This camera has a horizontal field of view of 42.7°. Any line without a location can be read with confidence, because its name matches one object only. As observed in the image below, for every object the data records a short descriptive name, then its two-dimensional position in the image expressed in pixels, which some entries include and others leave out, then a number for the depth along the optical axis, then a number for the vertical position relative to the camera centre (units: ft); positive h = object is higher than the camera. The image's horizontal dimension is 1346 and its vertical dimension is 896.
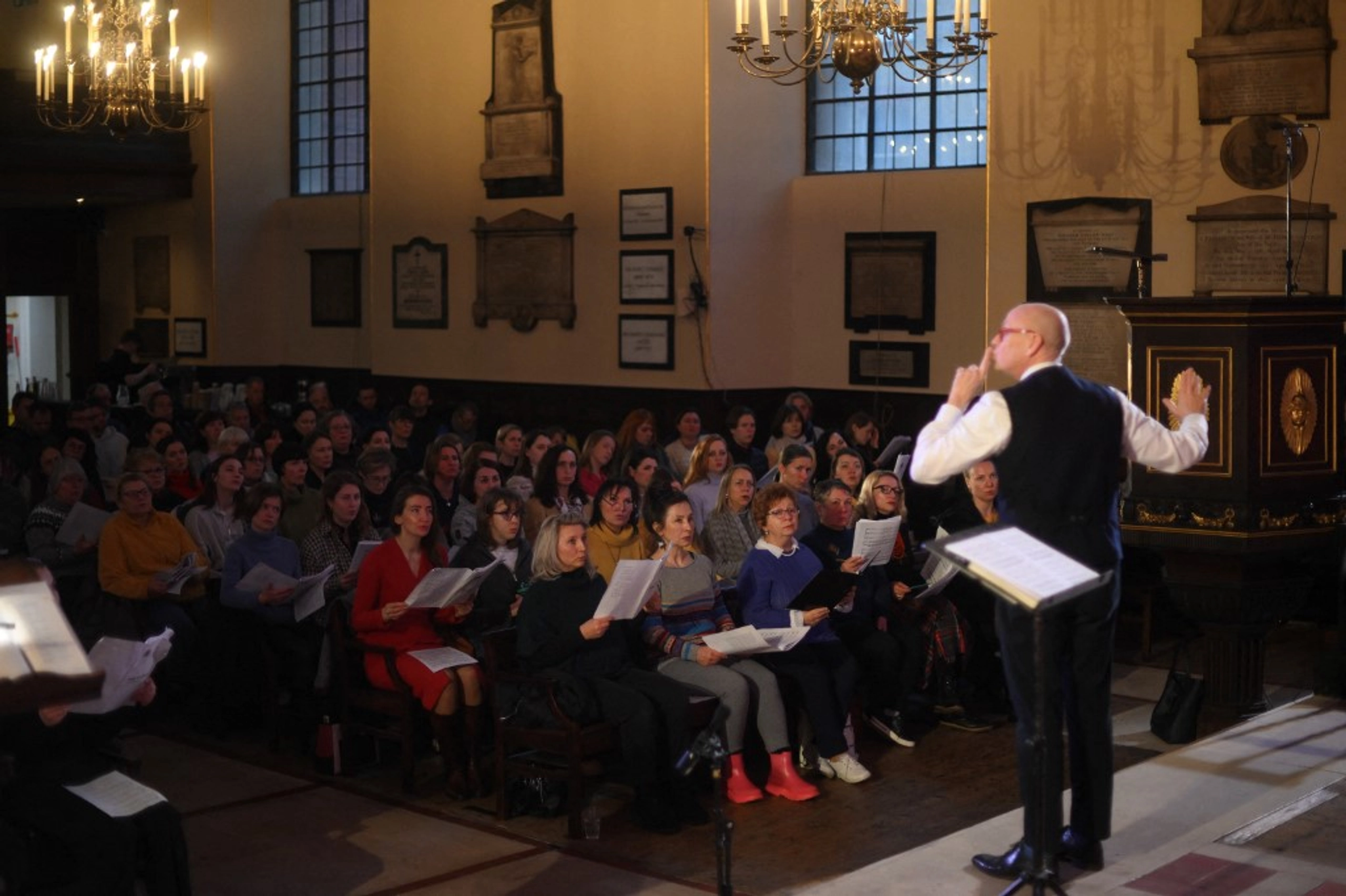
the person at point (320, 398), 47.01 -1.04
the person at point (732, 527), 26.27 -2.60
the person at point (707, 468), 31.65 -2.03
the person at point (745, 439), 37.91 -1.78
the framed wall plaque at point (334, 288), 57.06 +2.42
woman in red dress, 22.47 -3.63
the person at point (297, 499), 28.81 -2.37
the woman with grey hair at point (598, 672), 21.07 -3.95
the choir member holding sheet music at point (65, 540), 26.22 -2.81
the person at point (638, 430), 36.24 -1.52
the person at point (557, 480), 29.43 -2.08
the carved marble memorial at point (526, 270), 48.42 +2.56
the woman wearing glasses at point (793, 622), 22.99 -3.53
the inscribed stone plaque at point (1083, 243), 35.27 +2.36
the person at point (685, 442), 39.03 -1.95
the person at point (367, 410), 48.06 -1.43
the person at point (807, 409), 39.99 -1.20
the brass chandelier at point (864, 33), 29.45 +5.68
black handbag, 23.59 -4.82
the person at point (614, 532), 24.35 -2.48
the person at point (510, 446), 35.73 -1.80
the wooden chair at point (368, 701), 22.71 -4.57
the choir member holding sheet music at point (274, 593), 24.54 -3.35
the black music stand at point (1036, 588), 12.44 -1.69
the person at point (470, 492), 28.94 -2.33
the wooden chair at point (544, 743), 20.86 -4.72
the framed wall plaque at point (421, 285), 52.01 +2.28
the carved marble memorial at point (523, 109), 48.19 +7.09
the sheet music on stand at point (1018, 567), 12.44 -1.55
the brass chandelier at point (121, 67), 39.19 +7.05
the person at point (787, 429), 38.42 -1.58
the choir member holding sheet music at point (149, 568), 25.29 -3.06
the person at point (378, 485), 29.35 -2.14
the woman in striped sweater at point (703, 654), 22.26 -3.87
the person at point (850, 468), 28.55 -1.82
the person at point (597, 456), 33.09 -1.89
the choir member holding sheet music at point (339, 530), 25.79 -2.60
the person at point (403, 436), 39.47 -1.78
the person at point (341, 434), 36.40 -1.58
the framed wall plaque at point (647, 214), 45.60 +3.87
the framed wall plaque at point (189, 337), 59.62 +0.80
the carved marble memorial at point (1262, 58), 32.01 +5.66
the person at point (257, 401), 49.73 -1.21
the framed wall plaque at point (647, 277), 45.83 +2.19
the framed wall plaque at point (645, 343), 46.01 +0.44
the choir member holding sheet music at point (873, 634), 25.05 -4.06
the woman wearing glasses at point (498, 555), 23.91 -2.86
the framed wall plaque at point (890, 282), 43.11 +1.94
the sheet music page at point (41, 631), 12.63 -2.03
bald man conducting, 14.52 -1.00
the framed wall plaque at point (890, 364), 43.11 -0.16
